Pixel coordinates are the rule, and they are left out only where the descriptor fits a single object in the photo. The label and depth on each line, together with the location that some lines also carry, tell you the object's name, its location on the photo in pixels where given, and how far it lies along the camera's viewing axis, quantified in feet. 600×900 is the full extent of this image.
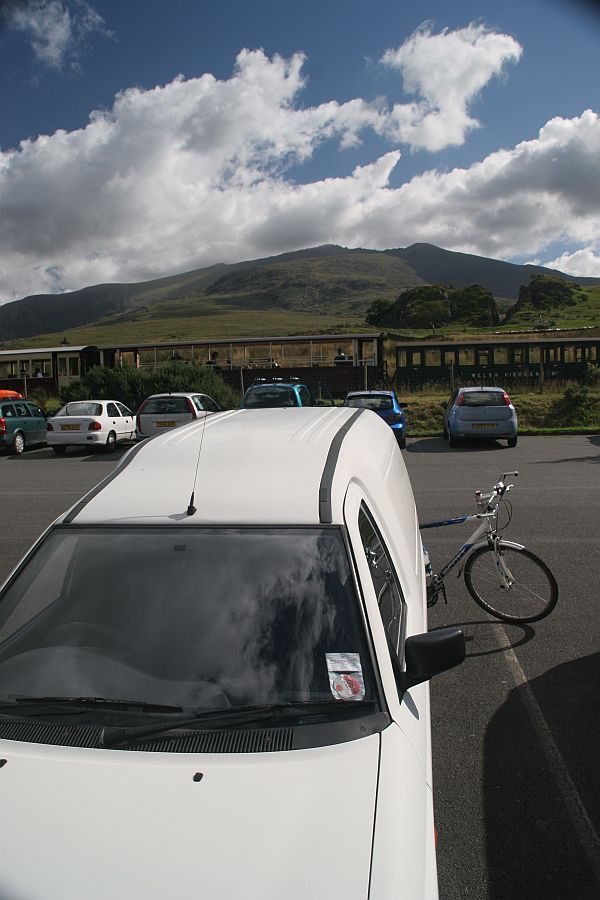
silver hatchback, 58.44
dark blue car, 60.03
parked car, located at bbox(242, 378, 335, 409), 57.36
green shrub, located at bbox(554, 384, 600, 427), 82.69
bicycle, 17.46
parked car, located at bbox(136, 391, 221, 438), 60.13
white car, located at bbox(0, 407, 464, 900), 5.77
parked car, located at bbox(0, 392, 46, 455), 63.05
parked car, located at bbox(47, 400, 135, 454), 61.41
